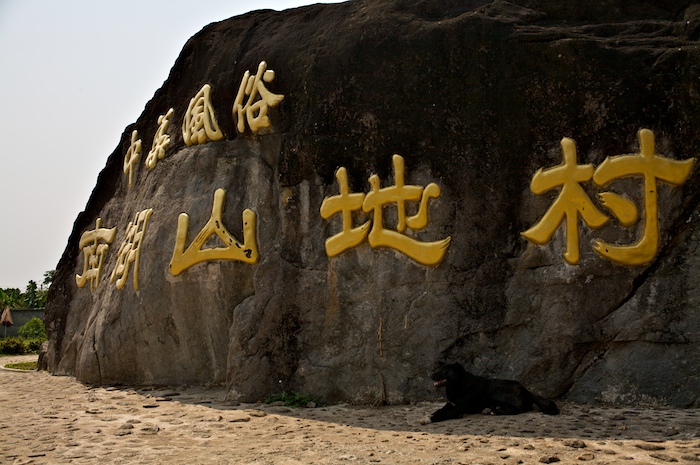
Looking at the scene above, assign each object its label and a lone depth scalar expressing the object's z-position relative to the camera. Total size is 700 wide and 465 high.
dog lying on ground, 5.97
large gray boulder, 6.27
